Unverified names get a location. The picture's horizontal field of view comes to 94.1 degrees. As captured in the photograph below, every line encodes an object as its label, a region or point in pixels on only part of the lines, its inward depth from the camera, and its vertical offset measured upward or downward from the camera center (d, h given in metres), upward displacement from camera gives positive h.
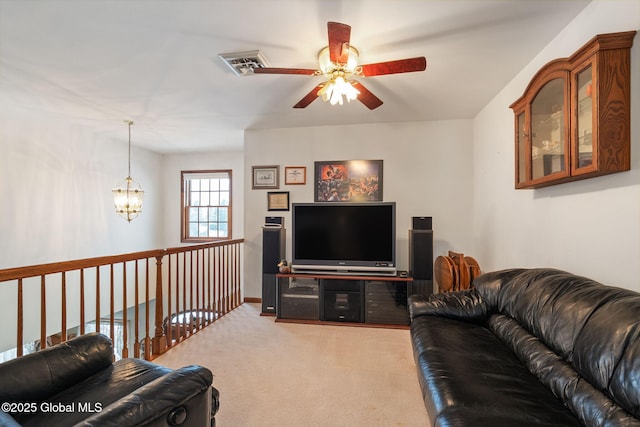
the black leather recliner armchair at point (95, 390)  0.96 -0.70
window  5.80 +0.18
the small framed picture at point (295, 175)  4.23 +0.56
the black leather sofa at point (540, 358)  1.15 -0.75
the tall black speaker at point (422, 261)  3.44 -0.54
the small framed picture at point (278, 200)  4.25 +0.20
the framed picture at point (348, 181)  4.05 +0.46
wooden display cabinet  1.53 +0.60
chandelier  4.21 +0.20
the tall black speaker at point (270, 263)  3.82 -0.63
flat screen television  3.54 -0.29
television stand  3.44 -1.00
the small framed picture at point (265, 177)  4.29 +0.54
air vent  2.28 +1.22
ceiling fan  1.70 +0.97
